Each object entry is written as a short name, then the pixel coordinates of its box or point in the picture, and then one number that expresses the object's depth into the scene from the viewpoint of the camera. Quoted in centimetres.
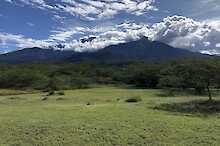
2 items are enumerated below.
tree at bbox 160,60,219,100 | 2503
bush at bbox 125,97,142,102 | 2421
